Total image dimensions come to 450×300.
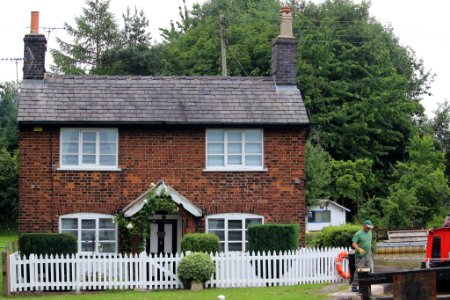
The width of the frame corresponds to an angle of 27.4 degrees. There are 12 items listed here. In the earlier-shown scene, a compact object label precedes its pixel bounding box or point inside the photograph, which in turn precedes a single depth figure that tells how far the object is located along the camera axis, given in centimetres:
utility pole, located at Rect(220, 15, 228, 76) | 4128
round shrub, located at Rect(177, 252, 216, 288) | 2464
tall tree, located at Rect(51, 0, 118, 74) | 6538
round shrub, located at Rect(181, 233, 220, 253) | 2608
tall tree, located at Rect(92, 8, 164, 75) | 6244
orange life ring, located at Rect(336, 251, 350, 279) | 2562
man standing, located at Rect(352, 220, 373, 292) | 2115
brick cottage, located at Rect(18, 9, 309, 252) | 2828
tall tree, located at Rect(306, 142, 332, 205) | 4603
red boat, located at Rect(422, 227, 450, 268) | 1886
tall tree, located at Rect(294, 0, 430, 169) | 5703
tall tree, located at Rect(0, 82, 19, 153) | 6281
